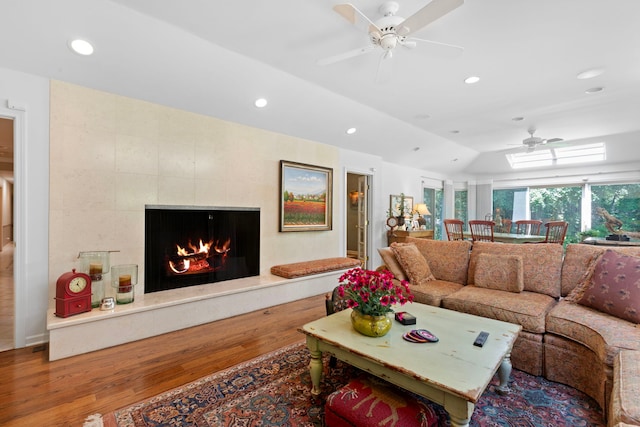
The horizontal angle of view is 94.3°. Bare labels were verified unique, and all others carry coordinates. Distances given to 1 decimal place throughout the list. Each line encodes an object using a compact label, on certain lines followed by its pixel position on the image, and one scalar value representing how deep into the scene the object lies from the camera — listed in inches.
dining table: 183.7
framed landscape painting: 177.3
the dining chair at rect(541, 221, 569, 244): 176.2
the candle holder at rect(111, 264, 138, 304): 113.7
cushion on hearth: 160.4
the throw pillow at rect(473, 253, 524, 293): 111.7
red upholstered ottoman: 56.8
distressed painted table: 55.5
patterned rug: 68.9
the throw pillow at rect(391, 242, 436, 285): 128.4
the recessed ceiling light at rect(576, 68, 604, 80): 123.2
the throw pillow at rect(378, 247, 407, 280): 131.3
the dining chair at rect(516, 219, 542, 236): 207.3
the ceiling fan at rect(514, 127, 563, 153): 194.1
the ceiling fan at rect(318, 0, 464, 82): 70.6
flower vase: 73.6
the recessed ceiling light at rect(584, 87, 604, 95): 143.8
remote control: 70.8
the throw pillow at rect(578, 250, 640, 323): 83.9
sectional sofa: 71.3
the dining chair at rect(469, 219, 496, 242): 193.6
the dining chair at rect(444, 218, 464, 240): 214.2
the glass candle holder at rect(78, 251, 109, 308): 109.0
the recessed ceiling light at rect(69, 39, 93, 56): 94.7
